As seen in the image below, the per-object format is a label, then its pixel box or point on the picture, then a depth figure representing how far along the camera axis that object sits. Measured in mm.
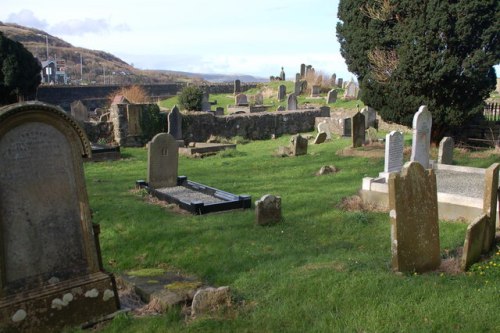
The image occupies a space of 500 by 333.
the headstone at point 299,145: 16375
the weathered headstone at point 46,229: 4766
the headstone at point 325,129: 21975
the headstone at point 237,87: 44762
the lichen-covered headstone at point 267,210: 8320
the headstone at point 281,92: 37344
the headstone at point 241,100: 33450
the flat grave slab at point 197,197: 9508
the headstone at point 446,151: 12672
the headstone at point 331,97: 32438
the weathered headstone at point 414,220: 5637
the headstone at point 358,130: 16344
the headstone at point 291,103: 28281
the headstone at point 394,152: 10789
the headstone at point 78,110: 24869
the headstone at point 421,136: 10961
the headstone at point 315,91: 36625
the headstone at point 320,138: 19938
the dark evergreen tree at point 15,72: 26609
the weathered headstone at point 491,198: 6141
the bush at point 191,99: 25234
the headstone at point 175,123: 20766
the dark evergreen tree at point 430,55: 14164
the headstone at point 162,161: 11531
